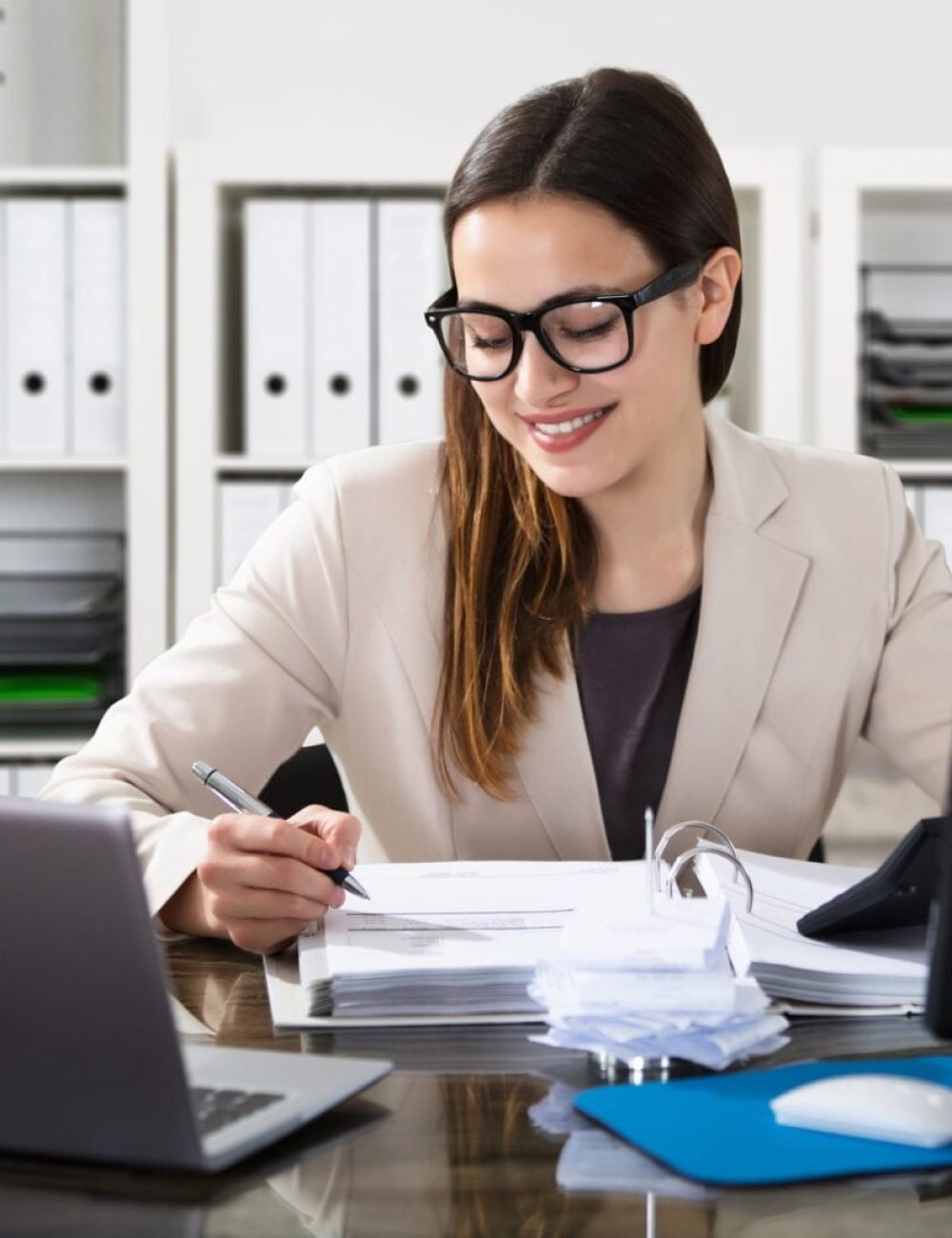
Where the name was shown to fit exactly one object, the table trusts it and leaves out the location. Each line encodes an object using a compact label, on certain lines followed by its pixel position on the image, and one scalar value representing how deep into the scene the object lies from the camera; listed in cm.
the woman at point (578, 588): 266
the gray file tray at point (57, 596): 364
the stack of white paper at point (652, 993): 164
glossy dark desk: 133
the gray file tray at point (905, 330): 367
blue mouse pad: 143
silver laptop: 135
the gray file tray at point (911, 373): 367
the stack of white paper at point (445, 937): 195
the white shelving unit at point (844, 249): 366
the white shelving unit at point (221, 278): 363
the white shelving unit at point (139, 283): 362
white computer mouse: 148
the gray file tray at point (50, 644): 364
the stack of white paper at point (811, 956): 199
